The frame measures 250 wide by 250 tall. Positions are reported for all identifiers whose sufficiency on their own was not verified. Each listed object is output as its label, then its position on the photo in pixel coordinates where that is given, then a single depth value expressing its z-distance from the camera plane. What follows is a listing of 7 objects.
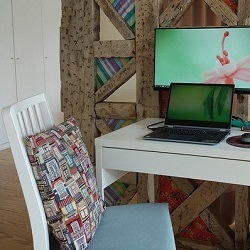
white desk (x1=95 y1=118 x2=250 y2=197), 1.55
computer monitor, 1.93
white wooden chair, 1.31
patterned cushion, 1.33
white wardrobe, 4.42
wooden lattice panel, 2.19
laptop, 1.83
